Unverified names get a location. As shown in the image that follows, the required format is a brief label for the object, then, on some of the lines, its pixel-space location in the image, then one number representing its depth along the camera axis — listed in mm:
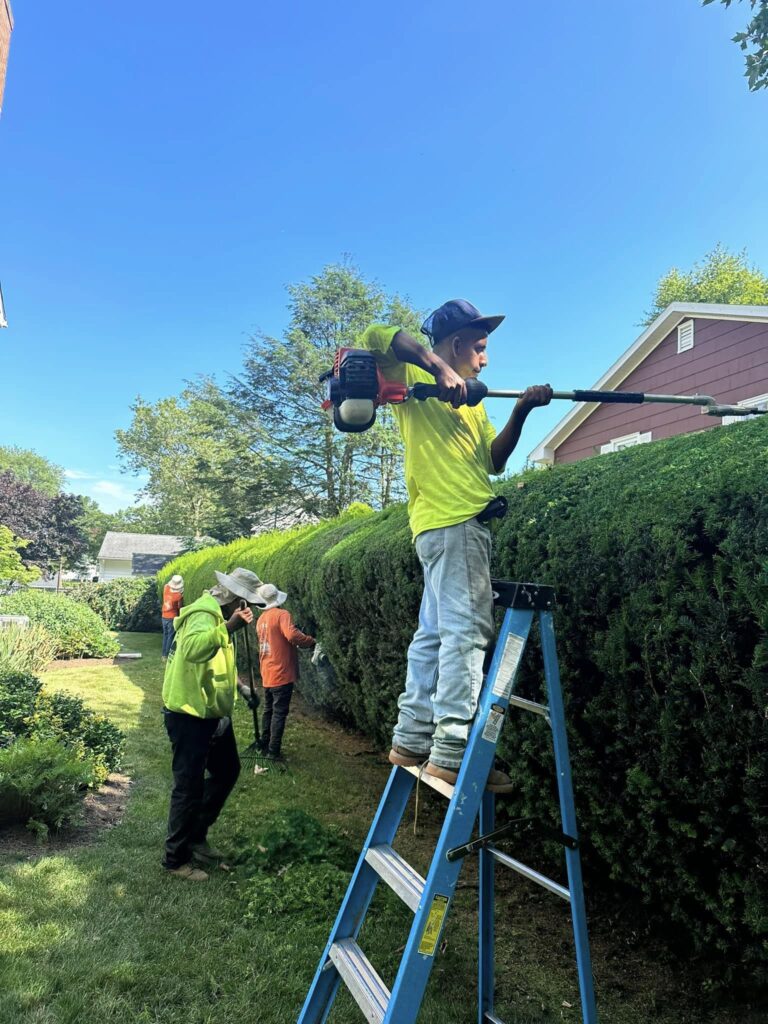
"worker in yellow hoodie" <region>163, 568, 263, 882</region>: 4203
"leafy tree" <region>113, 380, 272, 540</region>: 28516
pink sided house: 10438
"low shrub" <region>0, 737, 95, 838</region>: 4637
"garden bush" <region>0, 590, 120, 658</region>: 14758
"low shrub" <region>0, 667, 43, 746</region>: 5728
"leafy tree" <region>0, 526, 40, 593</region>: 11898
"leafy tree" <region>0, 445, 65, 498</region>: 87000
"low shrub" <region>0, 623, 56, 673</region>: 10297
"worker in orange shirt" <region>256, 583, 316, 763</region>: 7102
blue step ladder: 1903
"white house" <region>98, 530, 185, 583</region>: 61781
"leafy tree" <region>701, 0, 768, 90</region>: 4145
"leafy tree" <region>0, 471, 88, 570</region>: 49562
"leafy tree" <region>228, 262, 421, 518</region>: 28469
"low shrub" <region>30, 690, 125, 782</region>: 5922
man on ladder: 2344
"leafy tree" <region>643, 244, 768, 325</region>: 34750
